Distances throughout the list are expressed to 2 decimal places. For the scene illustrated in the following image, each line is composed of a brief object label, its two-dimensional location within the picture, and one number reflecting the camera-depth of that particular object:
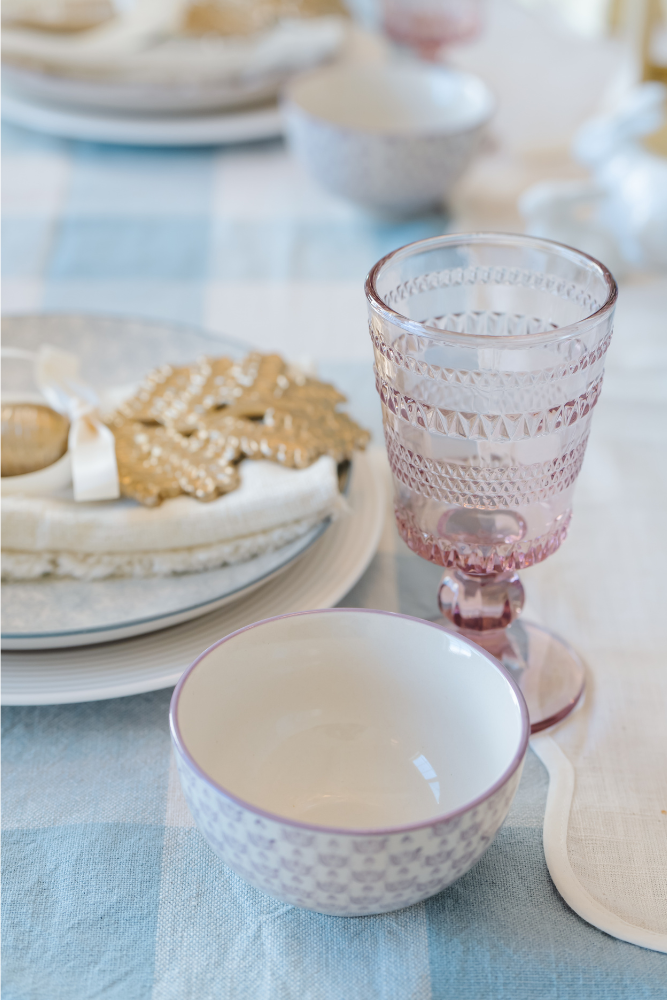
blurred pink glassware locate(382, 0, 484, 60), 1.03
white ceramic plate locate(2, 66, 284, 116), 0.91
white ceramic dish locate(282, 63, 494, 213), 0.77
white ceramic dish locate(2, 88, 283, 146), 0.93
